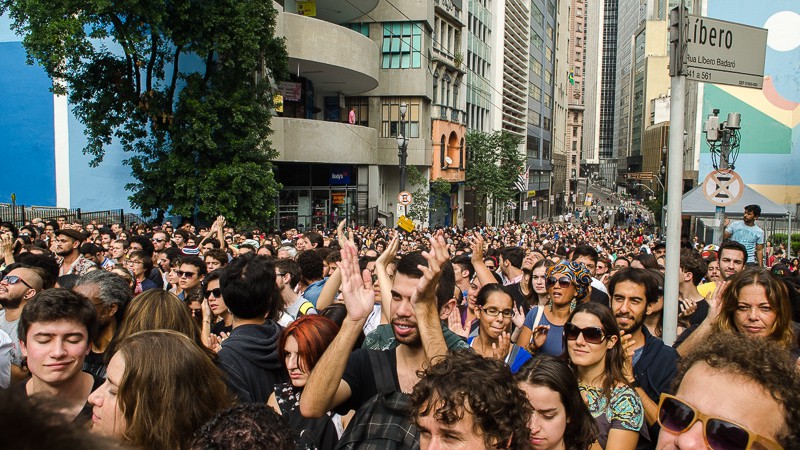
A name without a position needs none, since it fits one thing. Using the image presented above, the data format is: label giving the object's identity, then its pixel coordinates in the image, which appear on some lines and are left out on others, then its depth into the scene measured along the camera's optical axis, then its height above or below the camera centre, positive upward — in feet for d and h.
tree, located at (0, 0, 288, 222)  70.13 +7.50
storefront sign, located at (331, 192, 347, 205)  122.21 -3.97
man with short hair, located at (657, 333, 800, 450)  6.26 -2.15
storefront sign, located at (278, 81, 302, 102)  109.09 +13.69
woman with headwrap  16.88 -3.23
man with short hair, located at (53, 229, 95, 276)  28.78 -3.27
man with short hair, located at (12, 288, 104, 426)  11.44 -2.93
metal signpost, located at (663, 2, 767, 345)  16.34 +2.92
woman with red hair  10.73 -3.27
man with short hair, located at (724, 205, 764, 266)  34.37 -2.77
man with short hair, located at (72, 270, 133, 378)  14.87 -2.83
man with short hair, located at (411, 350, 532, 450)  7.45 -2.59
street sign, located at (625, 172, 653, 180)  243.40 +1.70
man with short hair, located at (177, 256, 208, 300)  23.11 -3.43
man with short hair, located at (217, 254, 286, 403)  12.67 -3.19
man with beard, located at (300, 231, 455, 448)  10.45 -2.83
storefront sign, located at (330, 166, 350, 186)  123.03 +0.03
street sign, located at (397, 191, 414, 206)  74.93 -2.37
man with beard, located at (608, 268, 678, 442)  12.89 -3.50
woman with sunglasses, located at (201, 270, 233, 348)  18.17 -3.73
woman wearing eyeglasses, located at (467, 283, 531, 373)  15.53 -3.19
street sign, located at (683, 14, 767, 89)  16.35 +3.16
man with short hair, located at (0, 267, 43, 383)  17.20 -3.15
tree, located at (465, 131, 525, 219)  162.61 +3.13
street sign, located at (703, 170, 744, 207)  26.50 -0.26
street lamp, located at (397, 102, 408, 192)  75.87 +3.28
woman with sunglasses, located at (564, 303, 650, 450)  11.10 -3.34
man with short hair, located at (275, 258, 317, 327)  19.60 -3.52
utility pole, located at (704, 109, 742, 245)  42.73 +3.28
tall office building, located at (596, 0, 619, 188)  631.15 +86.41
